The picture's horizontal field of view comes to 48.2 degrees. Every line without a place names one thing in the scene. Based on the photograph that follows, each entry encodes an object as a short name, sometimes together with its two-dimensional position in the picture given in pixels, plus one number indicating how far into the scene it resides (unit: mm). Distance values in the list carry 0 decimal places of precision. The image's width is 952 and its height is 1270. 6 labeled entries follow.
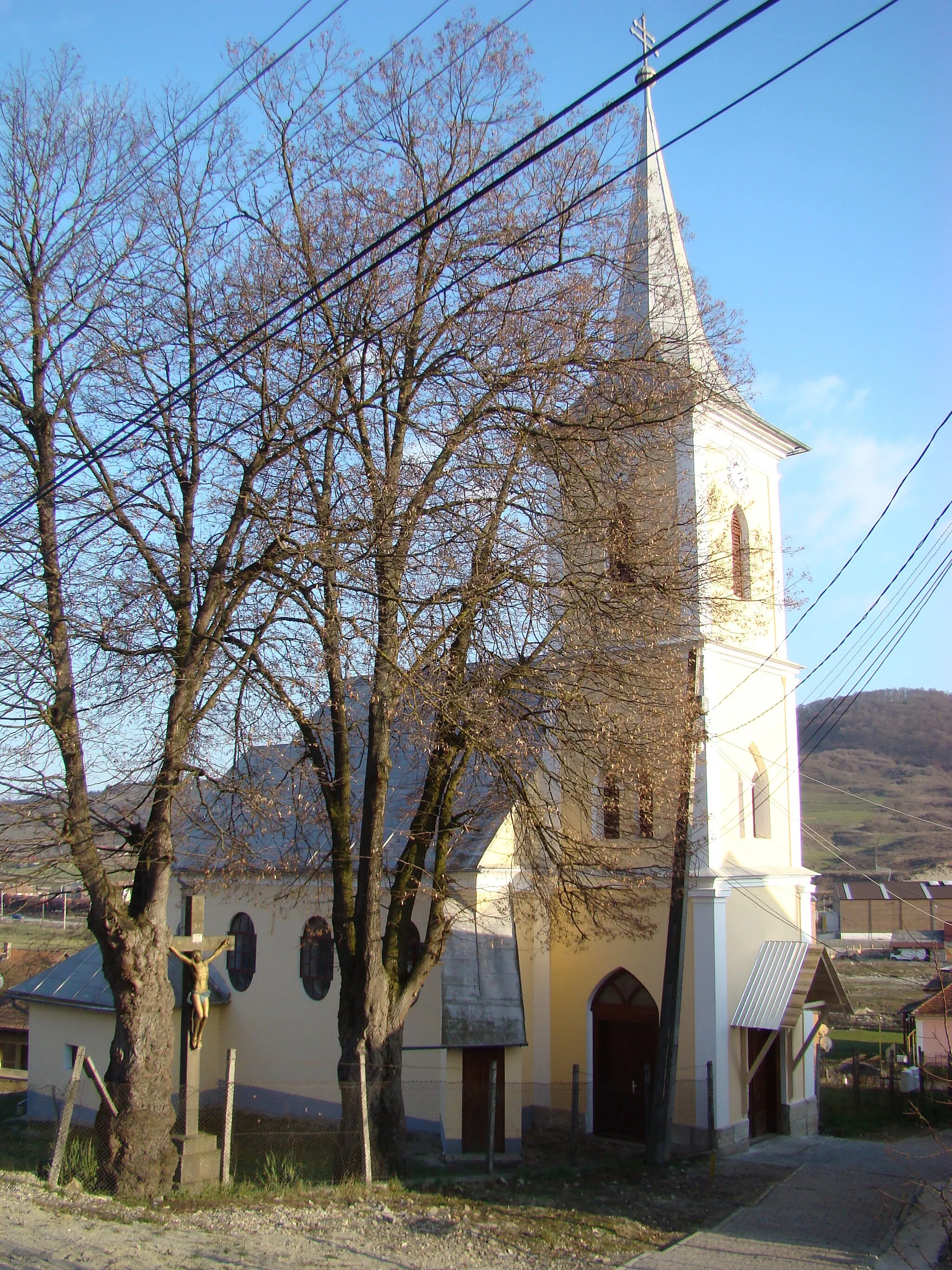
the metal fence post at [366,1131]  11078
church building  16266
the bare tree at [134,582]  10555
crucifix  10680
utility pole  14805
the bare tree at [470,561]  11414
